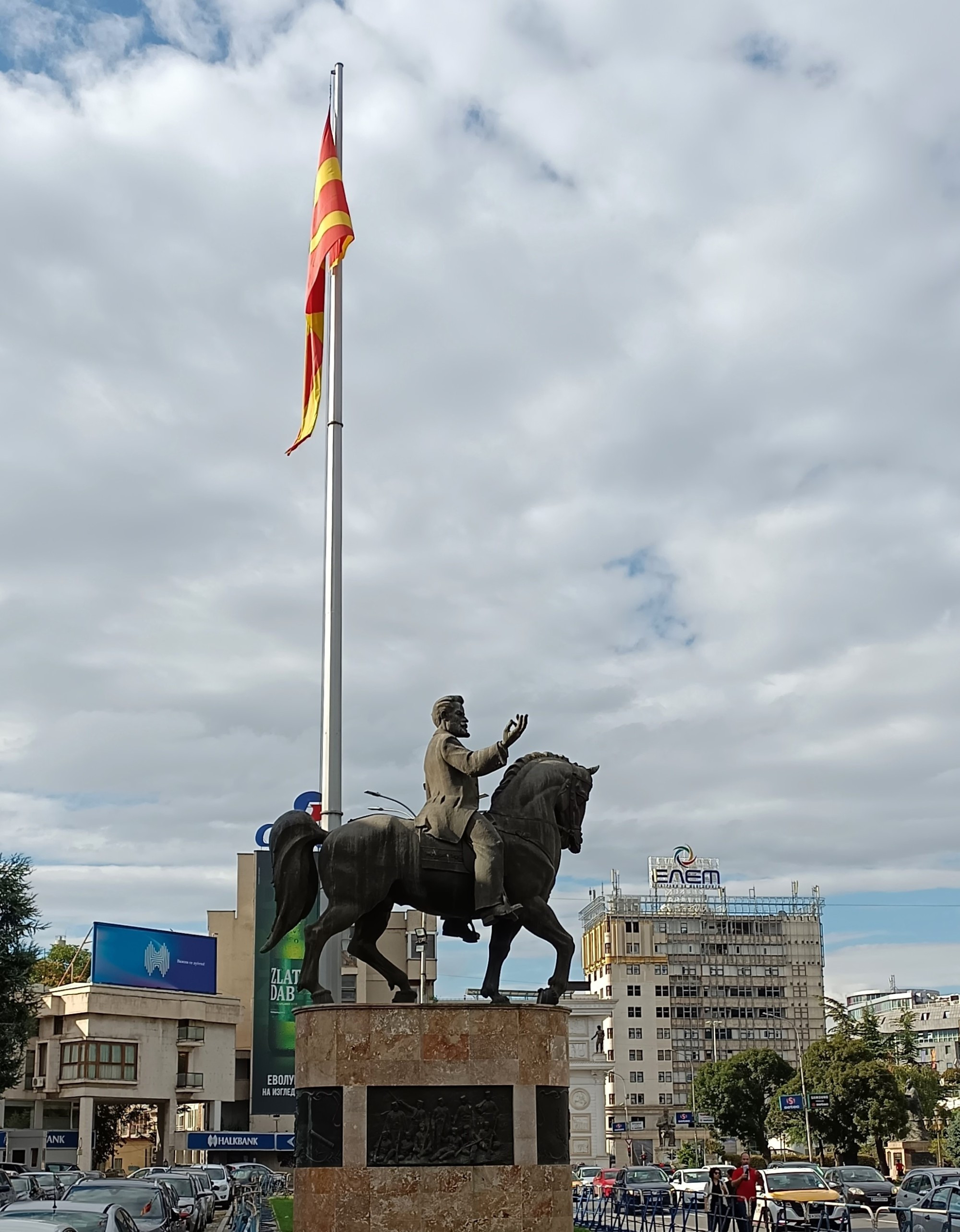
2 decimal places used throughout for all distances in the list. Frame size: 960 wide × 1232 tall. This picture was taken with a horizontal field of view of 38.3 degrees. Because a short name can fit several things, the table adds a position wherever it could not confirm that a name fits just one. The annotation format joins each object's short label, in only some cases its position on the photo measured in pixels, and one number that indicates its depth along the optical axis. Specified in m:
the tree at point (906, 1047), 101.38
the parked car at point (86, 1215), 16.39
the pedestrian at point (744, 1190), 25.23
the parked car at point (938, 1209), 22.33
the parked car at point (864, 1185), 37.16
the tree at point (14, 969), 44.19
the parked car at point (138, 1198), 21.75
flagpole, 20.67
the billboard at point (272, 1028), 62.12
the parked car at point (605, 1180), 45.25
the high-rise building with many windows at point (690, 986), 114.12
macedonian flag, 23.66
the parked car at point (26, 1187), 30.36
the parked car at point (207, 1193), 31.33
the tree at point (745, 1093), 91.69
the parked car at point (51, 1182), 36.62
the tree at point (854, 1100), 71.56
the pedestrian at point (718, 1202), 21.69
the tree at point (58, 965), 79.75
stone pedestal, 14.79
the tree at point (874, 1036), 90.19
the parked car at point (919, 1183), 25.36
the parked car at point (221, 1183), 41.31
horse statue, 15.95
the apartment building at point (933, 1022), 160.75
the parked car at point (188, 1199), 26.42
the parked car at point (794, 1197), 26.11
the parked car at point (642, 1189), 33.53
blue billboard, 64.06
